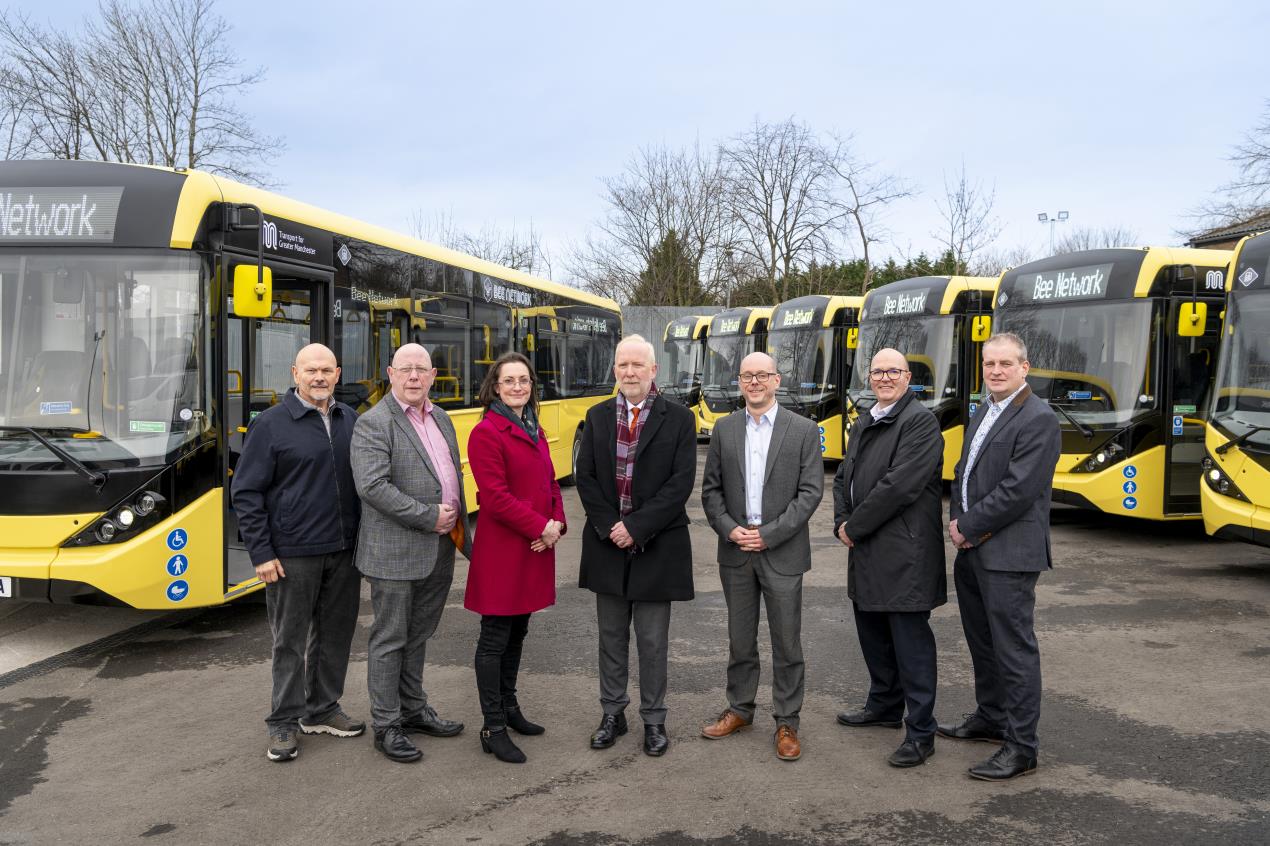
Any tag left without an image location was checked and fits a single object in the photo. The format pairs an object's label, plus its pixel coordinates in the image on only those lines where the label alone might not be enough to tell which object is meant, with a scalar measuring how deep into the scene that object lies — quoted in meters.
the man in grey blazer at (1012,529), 4.26
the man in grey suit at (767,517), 4.53
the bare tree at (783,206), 34.19
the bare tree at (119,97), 24.59
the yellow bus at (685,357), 23.28
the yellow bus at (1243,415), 8.10
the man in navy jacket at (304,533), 4.43
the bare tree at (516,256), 38.07
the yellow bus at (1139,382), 9.86
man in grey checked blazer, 4.38
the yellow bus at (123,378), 5.63
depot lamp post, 41.59
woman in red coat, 4.40
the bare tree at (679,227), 36.34
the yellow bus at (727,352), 20.47
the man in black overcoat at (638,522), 4.45
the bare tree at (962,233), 31.76
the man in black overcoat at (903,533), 4.45
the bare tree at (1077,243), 52.34
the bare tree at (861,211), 32.44
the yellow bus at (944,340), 13.69
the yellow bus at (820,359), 16.86
